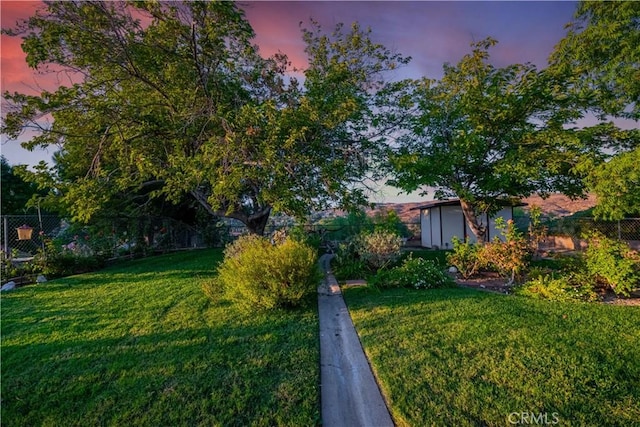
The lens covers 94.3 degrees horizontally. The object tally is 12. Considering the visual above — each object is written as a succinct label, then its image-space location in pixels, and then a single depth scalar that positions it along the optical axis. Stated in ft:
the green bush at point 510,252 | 20.59
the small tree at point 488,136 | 29.43
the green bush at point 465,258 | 24.28
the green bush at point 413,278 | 20.83
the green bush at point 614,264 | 17.48
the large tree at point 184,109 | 22.00
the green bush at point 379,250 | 26.18
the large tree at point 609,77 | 22.50
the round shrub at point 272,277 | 15.43
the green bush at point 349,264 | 25.38
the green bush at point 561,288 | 17.04
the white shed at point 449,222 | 49.42
